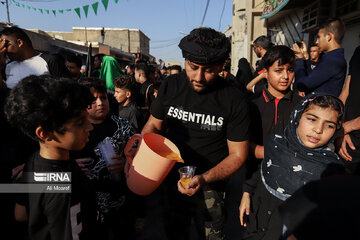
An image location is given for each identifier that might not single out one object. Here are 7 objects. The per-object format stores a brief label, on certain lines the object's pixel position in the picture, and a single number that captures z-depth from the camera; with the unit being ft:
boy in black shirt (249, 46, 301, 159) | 6.85
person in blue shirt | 8.46
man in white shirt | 10.18
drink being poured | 5.33
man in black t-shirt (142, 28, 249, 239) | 5.69
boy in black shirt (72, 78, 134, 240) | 6.08
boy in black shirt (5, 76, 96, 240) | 4.01
